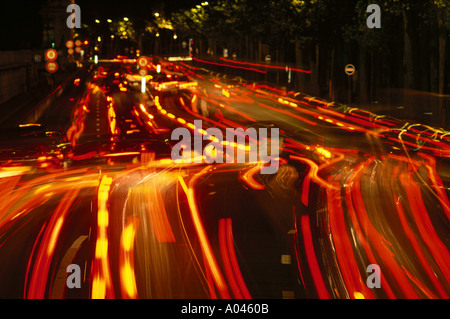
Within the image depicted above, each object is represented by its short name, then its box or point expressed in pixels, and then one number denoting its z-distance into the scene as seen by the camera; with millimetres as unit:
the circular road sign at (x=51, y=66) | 33697
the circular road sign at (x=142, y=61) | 40266
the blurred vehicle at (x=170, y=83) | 45028
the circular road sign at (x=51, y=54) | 32188
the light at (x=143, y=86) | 45238
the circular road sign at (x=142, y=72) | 42275
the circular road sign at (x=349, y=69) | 35188
